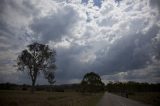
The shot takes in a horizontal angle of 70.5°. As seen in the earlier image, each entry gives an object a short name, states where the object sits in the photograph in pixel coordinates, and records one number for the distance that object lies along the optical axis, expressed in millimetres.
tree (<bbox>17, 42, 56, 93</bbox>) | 31292
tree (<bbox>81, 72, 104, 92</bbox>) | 50738
